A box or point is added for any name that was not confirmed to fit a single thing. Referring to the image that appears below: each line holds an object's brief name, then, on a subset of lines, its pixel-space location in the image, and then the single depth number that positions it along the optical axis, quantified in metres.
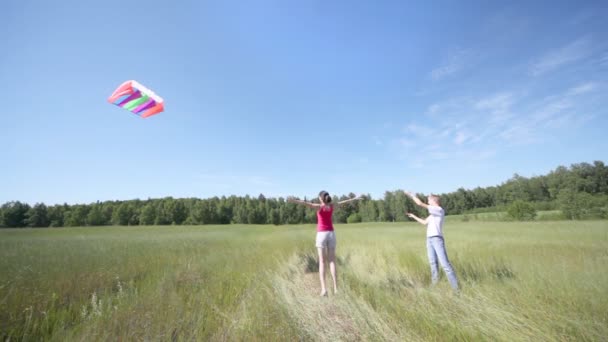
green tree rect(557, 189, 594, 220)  40.09
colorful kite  5.07
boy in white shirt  4.94
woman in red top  5.07
